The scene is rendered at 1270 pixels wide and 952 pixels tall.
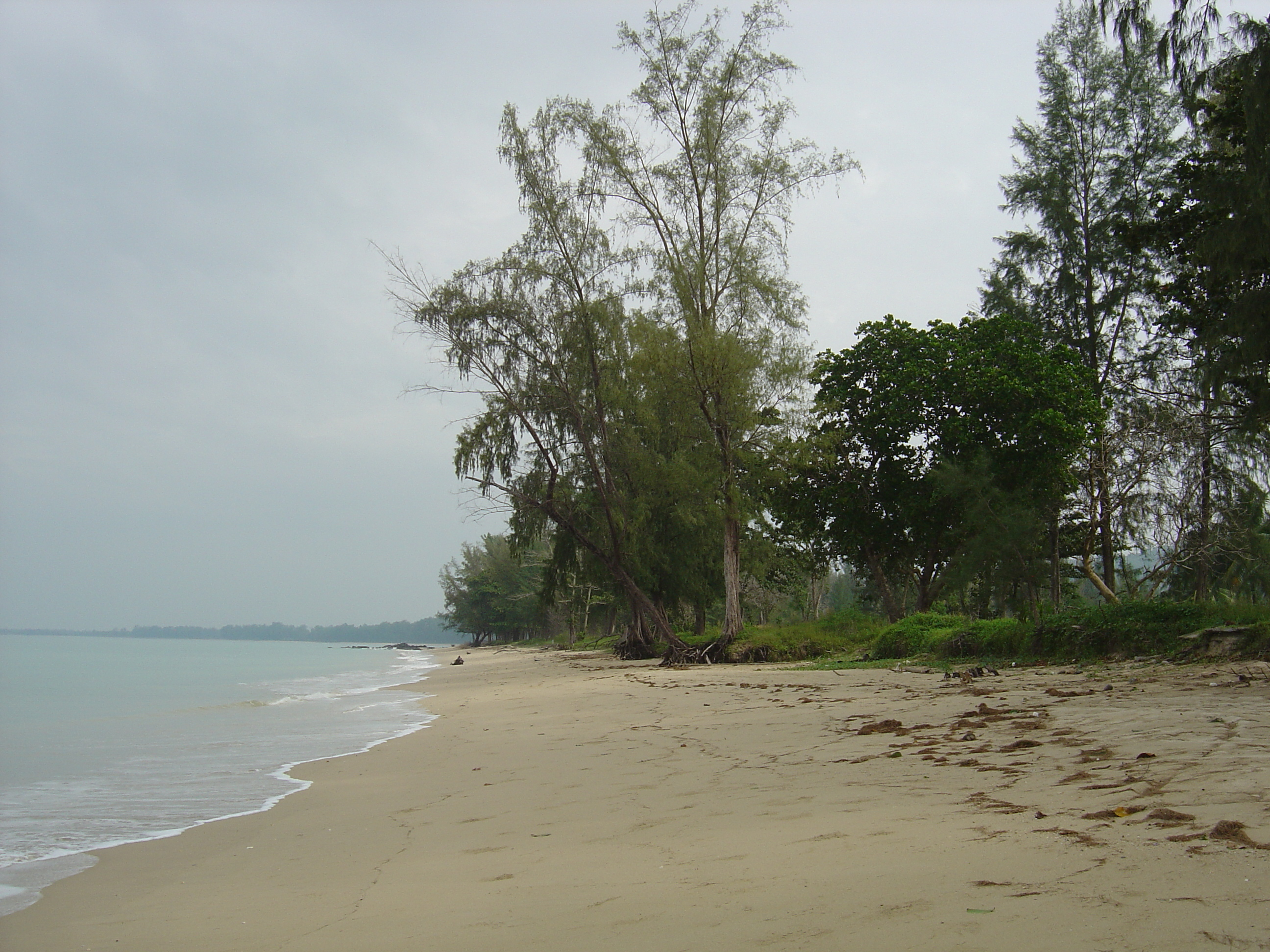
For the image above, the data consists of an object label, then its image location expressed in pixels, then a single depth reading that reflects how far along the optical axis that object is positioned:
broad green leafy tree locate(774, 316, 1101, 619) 18.98
